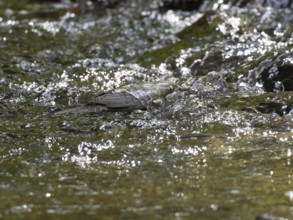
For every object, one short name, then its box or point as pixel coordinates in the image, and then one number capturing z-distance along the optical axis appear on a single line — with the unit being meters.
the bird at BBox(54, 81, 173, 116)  12.67
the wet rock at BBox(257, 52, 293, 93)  14.08
